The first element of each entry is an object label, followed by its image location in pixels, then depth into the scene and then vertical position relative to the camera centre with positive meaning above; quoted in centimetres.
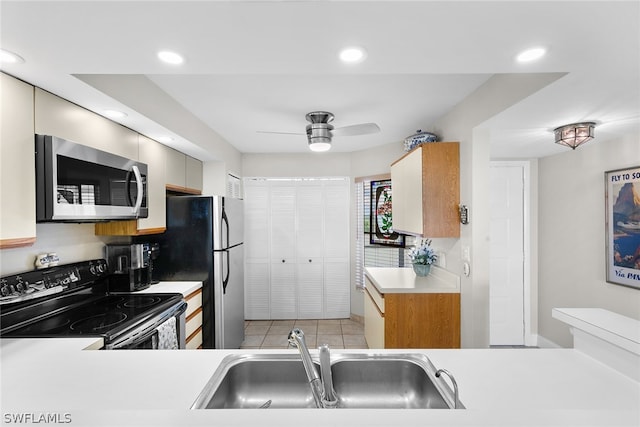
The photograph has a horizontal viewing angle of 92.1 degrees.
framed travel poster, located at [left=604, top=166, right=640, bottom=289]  238 -12
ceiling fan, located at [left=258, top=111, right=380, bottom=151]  278 +76
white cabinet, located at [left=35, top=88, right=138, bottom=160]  159 +53
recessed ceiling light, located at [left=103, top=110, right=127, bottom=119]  194 +64
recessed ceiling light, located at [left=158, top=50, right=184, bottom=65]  122 +64
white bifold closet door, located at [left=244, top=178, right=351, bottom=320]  441 -52
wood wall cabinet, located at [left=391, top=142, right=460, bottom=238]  258 +19
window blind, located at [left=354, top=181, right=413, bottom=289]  420 -44
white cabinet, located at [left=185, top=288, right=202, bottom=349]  261 -94
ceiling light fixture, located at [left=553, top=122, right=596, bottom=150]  220 +57
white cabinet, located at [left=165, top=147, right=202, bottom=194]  290 +42
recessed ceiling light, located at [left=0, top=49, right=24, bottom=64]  123 +64
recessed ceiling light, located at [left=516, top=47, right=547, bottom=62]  119 +62
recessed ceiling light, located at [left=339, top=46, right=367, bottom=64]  119 +63
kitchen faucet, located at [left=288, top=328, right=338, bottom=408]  111 -59
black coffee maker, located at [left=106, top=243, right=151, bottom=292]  247 -42
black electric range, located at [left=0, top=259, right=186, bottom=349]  165 -63
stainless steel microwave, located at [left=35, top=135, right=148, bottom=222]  156 +18
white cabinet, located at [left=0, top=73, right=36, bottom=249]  137 +23
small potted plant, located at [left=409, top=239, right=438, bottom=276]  302 -46
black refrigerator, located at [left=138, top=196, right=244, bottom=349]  296 -38
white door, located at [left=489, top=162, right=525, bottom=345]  343 -48
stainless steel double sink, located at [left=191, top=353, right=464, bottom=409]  129 -72
